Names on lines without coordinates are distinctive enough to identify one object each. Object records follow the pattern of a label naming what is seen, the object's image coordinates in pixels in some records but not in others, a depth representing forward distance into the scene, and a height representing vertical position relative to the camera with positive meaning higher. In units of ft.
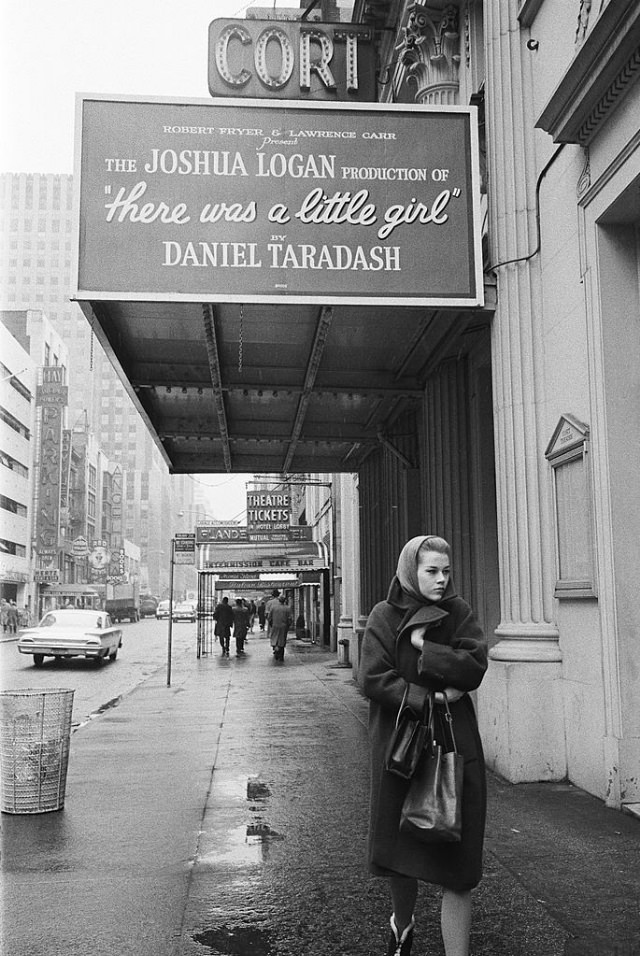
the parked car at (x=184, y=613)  238.68 -4.42
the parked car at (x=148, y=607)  359.05 -4.25
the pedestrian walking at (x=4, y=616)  157.81 -3.35
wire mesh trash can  22.63 -3.79
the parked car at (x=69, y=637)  77.30 -3.38
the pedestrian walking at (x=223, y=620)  91.86 -2.41
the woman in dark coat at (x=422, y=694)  11.57 -1.25
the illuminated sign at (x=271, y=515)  108.58 +9.48
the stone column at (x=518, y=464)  25.18 +3.84
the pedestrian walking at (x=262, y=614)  174.87 -3.58
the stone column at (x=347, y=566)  67.46 +2.20
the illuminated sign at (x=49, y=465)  254.68 +37.34
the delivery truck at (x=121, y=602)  261.44 -1.82
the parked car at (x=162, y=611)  300.61 -4.87
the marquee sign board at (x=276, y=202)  27.45 +11.78
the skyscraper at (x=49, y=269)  465.06 +165.21
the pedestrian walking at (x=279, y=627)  79.92 -2.78
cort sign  38.40 +22.67
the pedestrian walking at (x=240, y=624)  93.71 -2.88
